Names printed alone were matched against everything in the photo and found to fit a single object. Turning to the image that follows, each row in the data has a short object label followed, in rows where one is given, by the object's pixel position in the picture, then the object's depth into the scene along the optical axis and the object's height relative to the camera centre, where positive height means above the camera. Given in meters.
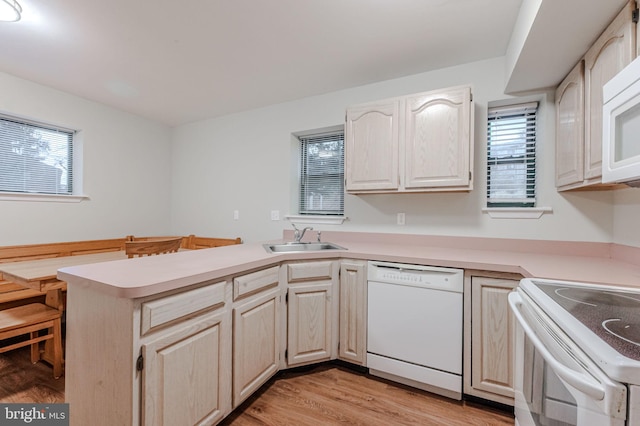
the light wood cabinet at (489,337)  1.55 -0.70
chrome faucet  2.53 -0.20
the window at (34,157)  2.51 +0.51
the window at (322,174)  2.84 +0.41
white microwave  0.88 +0.31
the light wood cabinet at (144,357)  1.07 -0.62
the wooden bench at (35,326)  1.79 -0.78
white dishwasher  1.67 -0.71
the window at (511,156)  2.13 +0.47
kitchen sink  2.32 -0.29
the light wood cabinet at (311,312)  1.92 -0.70
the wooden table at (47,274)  1.69 -0.40
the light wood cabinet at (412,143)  1.94 +0.53
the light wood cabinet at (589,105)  1.22 +0.63
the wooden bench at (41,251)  2.24 -0.41
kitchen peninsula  1.08 -0.48
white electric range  0.58 -0.35
